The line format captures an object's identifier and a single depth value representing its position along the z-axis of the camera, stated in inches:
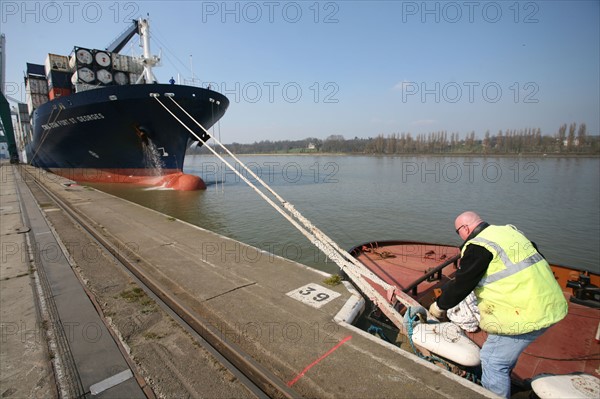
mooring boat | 143.7
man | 93.0
